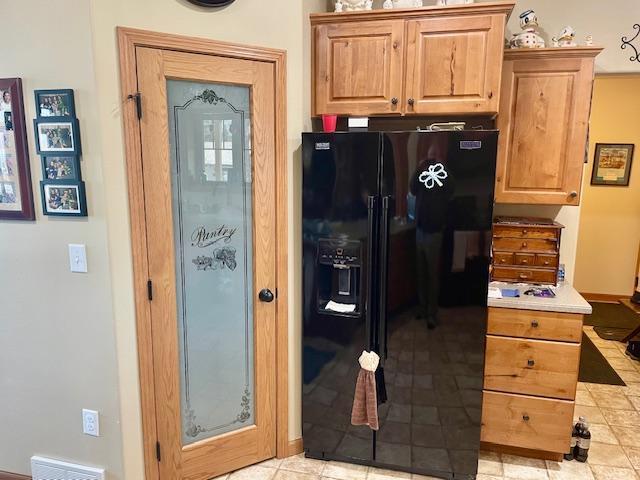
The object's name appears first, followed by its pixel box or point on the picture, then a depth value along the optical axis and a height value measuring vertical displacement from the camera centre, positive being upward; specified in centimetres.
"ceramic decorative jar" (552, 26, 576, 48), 249 +78
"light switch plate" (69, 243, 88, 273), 197 -39
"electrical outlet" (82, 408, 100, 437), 209 -120
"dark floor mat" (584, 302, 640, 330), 467 -155
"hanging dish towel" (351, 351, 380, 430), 230 -116
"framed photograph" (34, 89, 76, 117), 186 +28
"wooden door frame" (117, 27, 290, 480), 191 -18
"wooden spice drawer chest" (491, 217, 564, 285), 259 -45
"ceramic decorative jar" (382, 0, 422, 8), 234 +90
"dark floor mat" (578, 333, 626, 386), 350 -160
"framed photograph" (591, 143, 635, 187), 516 +15
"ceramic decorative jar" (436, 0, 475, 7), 228 +89
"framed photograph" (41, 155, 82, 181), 190 +1
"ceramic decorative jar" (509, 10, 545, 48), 248 +79
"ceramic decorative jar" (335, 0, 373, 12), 238 +90
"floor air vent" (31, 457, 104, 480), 212 -147
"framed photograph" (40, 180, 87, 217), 192 -13
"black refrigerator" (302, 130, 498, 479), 214 -57
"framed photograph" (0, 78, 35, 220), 191 +5
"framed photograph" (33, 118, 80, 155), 187 +14
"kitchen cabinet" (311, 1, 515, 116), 220 +59
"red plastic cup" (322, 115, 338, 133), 233 +26
